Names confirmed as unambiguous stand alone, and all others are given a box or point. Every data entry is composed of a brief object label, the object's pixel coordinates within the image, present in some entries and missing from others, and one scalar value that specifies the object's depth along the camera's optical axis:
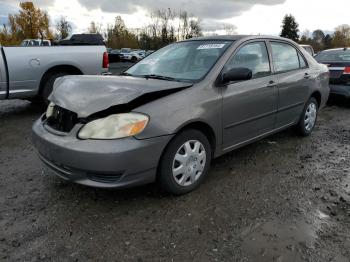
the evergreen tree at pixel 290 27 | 77.44
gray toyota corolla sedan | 2.89
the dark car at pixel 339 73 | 7.50
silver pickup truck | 6.30
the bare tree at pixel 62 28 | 60.63
